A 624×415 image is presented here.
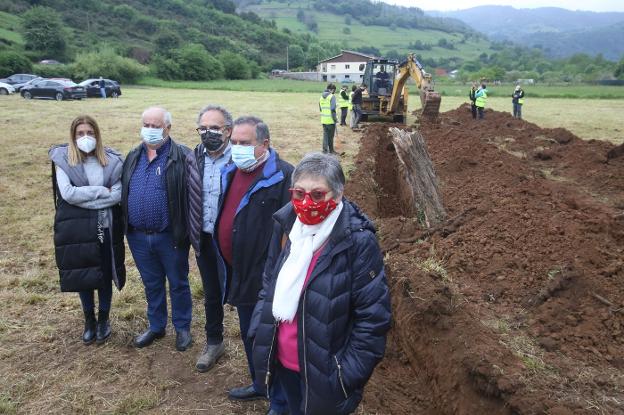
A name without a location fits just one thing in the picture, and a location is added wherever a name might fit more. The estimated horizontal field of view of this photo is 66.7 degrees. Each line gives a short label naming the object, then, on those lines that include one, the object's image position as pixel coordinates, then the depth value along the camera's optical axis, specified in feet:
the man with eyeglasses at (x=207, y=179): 11.84
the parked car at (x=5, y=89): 94.27
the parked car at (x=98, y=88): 96.84
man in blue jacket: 10.61
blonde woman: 12.79
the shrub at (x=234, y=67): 233.14
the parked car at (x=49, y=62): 168.41
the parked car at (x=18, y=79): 102.47
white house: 282.97
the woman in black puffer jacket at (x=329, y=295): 7.83
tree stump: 22.43
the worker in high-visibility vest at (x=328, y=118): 40.98
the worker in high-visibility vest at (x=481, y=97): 60.48
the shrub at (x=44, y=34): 197.36
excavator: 56.29
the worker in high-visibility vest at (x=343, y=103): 58.03
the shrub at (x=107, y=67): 159.94
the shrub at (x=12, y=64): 137.90
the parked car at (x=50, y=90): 85.51
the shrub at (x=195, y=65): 209.97
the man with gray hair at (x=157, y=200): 12.48
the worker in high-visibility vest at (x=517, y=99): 65.72
